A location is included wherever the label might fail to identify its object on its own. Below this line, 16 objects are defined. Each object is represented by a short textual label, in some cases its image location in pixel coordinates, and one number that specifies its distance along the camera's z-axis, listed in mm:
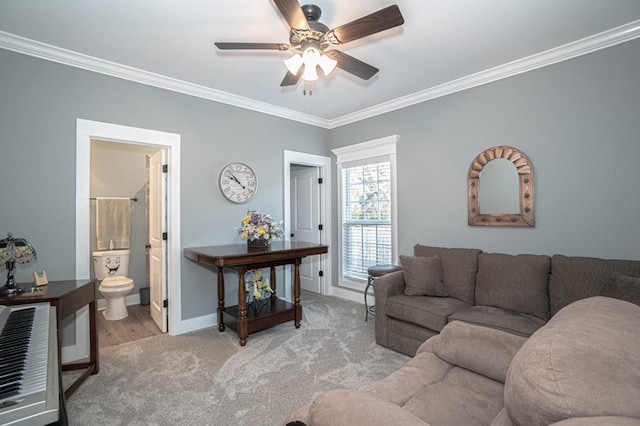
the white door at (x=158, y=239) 3494
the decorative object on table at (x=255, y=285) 3645
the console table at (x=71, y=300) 2066
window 4215
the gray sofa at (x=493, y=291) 2316
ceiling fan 1774
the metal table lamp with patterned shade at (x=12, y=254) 2225
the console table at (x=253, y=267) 3002
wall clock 3807
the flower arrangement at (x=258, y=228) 3432
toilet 3875
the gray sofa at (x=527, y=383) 696
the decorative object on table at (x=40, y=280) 2375
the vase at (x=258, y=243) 3447
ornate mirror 3039
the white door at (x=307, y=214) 5059
